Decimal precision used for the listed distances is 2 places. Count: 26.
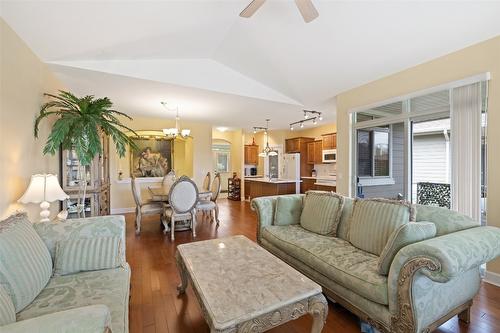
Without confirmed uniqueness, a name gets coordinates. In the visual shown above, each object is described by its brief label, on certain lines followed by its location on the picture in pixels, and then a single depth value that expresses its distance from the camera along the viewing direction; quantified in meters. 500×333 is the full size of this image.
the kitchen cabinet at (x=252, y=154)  9.46
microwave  7.12
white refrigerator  7.77
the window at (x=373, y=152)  3.97
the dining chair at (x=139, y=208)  4.13
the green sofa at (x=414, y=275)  1.37
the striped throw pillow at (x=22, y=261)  1.23
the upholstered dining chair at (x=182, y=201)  3.85
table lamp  2.30
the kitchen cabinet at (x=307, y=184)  7.66
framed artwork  6.31
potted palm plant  2.63
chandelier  4.98
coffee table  1.24
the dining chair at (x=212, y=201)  4.52
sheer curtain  2.60
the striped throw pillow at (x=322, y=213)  2.57
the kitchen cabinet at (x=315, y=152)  7.74
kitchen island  6.78
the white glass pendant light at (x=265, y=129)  7.31
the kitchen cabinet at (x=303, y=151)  8.09
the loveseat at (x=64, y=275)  0.90
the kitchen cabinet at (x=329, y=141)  7.09
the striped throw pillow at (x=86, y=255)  1.69
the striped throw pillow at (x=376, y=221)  1.96
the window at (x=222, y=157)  10.16
